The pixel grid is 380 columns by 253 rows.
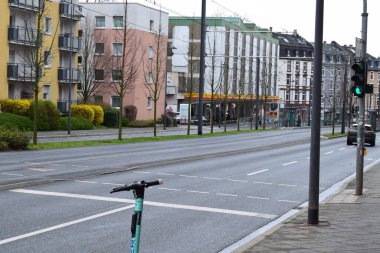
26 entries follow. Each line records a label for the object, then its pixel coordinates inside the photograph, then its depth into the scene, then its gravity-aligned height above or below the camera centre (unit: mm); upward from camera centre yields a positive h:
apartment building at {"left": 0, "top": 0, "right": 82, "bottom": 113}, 52219 +3775
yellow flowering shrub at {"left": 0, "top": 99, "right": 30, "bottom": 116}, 50000 -726
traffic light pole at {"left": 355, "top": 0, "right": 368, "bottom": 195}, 15281 -838
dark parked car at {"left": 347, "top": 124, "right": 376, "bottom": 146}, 47562 -2184
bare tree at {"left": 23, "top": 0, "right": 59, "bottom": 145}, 32688 +3593
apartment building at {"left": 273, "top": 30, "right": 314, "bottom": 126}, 129500 +5134
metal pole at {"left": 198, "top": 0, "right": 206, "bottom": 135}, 52738 +3612
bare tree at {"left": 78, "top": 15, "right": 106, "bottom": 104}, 67875 +3686
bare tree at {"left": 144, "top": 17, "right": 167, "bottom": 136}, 75500 +4203
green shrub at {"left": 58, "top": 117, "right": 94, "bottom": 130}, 54209 -2101
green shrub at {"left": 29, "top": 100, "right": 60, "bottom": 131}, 50688 -1363
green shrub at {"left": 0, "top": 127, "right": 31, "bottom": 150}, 29469 -1848
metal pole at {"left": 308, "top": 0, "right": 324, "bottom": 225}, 11062 -361
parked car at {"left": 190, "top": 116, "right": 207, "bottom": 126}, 90062 -2642
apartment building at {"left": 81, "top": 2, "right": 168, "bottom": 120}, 72562 +5694
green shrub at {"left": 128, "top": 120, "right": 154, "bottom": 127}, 69856 -2434
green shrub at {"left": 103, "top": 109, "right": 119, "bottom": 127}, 65188 -1848
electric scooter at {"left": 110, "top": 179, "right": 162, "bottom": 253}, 5164 -779
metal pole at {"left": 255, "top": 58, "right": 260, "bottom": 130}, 78750 -191
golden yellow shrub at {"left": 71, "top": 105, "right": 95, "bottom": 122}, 59562 -1155
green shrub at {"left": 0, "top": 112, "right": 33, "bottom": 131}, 46234 -1664
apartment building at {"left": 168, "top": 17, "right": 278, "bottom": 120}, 92750 +6084
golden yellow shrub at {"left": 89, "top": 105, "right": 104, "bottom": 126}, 62262 -1534
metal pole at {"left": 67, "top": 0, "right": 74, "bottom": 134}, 48438 +4769
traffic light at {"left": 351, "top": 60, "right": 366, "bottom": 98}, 14758 +515
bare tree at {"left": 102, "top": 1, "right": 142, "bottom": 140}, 71375 +4144
